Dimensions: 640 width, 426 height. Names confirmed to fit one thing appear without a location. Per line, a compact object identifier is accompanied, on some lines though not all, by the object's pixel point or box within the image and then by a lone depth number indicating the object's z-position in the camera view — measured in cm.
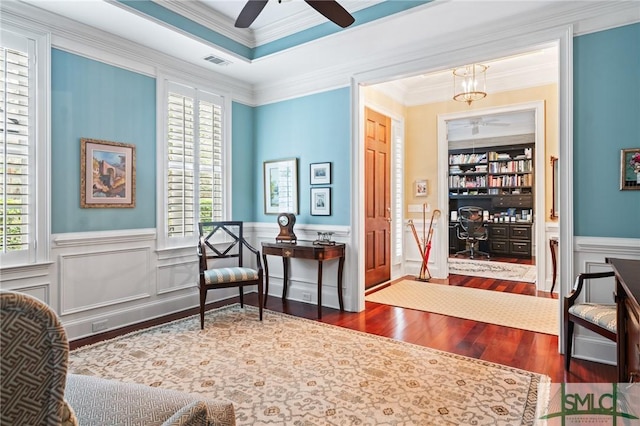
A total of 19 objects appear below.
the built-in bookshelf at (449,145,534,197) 870
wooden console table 406
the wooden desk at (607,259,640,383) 165
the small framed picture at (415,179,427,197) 613
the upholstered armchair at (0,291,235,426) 56
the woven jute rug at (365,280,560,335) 389
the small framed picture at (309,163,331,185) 449
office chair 864
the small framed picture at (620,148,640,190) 281
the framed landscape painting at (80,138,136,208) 343
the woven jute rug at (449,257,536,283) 629
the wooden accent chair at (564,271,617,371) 243
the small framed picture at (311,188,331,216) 450
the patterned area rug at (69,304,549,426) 219
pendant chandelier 496
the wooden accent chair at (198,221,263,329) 372
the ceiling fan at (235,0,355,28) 254
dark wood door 516
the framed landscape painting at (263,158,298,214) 480
